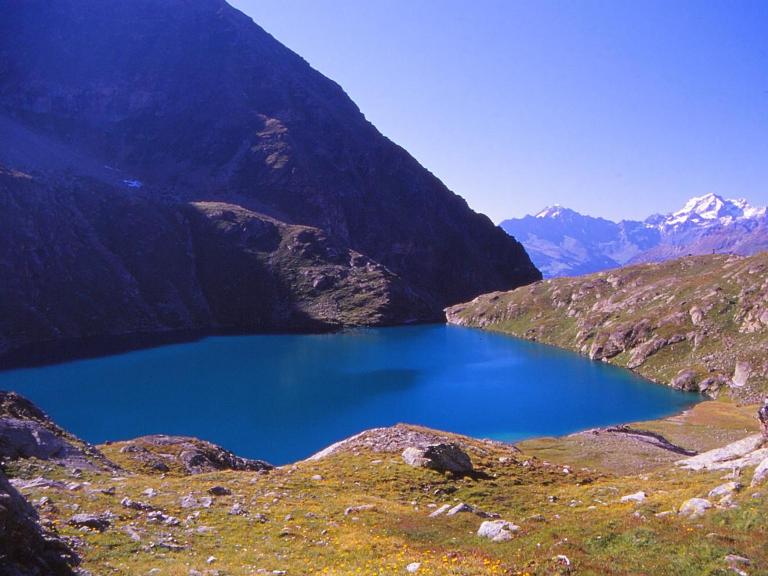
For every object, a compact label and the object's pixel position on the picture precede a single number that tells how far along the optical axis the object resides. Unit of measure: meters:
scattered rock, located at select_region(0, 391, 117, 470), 32.94
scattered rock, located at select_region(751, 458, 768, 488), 22.48
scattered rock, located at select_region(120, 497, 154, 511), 25.11
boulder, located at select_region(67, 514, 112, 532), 21.45
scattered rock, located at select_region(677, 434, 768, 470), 30.18
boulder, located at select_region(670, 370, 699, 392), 119.00
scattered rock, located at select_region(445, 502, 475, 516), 26.29
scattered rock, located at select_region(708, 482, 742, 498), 22.66
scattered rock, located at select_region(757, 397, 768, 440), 33.75
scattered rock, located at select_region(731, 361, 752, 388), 112.31
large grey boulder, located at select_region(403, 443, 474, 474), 37.91
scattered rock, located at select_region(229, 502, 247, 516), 26.58
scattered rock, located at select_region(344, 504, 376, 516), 27.66
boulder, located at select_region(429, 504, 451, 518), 26.73
